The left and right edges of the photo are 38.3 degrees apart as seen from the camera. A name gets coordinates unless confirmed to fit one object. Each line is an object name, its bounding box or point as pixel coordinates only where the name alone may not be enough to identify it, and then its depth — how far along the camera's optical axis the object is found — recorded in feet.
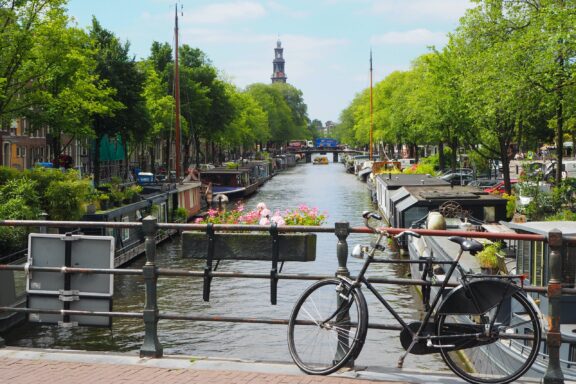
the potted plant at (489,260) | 54.95
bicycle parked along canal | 20.98
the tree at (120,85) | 174.19
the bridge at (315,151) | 613.93
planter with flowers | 26.91
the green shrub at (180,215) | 145.48
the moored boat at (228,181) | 224.33
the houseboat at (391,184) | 143.35
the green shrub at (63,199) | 87.56
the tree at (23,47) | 109.81
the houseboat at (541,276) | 36.55
